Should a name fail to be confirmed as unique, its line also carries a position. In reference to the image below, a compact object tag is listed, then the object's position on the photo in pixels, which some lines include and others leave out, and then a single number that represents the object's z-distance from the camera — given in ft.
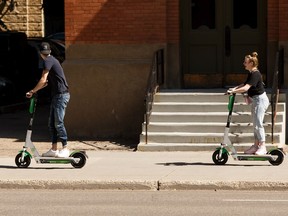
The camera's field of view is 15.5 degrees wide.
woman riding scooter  55.06
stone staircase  64.44
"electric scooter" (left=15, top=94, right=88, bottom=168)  54.70
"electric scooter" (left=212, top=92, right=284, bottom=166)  55.31
